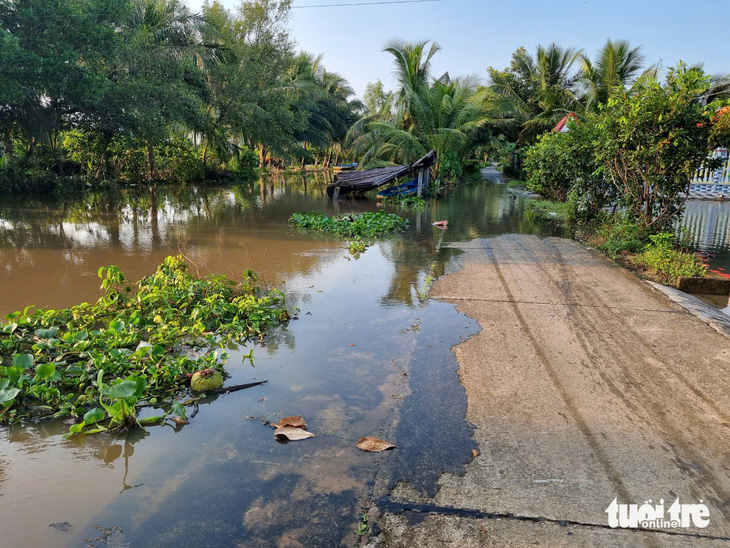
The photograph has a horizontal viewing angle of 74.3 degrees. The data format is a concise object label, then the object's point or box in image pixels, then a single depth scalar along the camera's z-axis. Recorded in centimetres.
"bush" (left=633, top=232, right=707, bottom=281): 634
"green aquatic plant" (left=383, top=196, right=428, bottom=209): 1566
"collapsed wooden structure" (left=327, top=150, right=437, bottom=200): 1708
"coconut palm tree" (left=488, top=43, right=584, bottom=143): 2528
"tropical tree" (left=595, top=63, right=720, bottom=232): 701
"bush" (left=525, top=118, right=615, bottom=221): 1091
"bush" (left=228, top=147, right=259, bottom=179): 3052
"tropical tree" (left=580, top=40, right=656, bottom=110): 2153
